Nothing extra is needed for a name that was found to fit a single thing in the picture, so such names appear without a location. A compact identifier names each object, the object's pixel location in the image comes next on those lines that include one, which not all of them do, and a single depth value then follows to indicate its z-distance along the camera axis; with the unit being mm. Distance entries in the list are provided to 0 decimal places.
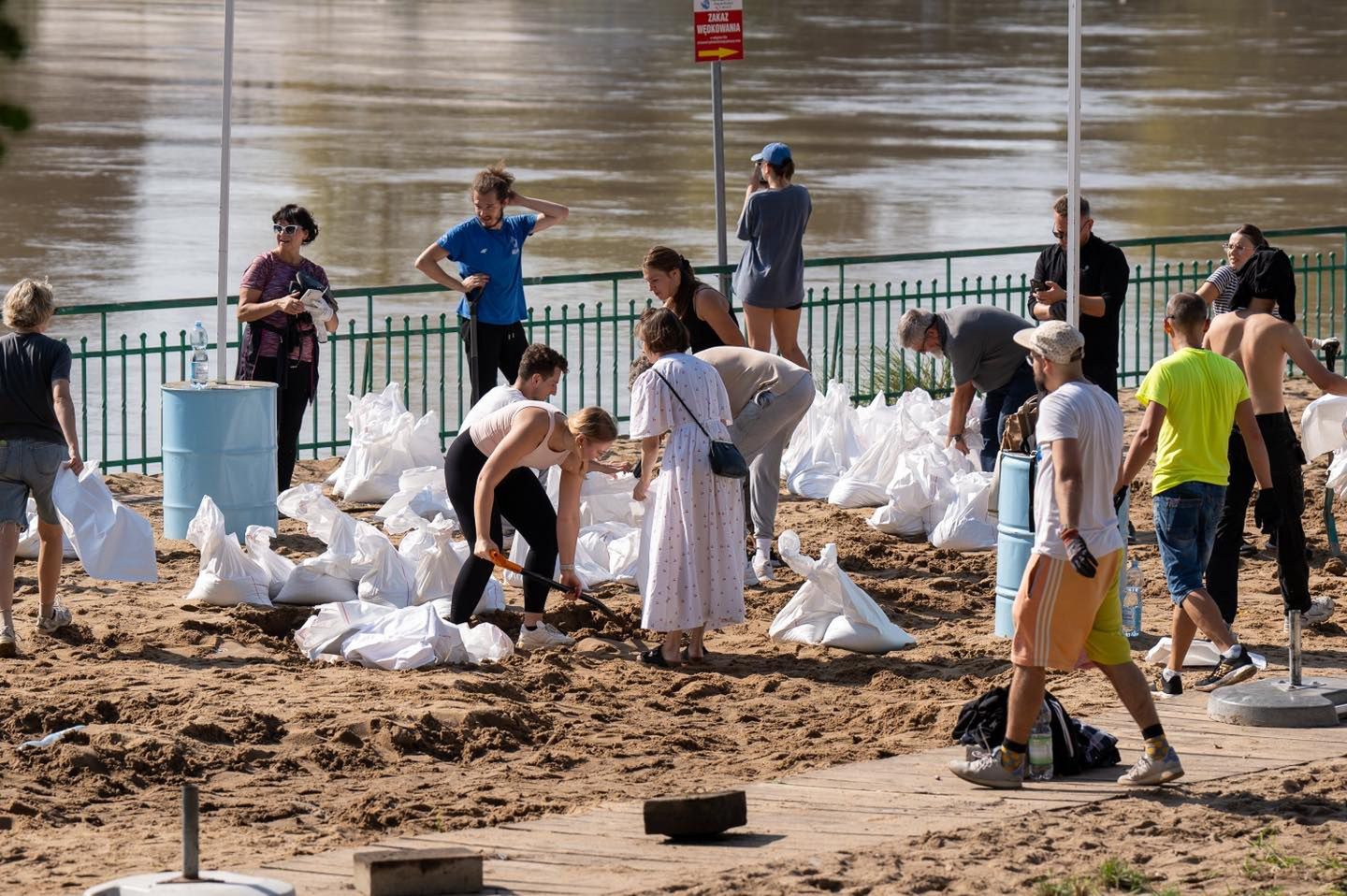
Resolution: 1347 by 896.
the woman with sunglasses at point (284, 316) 22391
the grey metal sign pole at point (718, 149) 27875
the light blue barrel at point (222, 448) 21687
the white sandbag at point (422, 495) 22859
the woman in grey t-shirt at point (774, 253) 24750
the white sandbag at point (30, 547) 21062
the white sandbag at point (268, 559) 19656
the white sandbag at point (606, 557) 20734
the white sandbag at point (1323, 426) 23969
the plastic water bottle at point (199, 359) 21109
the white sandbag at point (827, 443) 25125
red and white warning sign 28172
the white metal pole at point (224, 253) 21250
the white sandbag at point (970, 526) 21969
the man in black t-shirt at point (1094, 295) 21234
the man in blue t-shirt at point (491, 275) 23484
